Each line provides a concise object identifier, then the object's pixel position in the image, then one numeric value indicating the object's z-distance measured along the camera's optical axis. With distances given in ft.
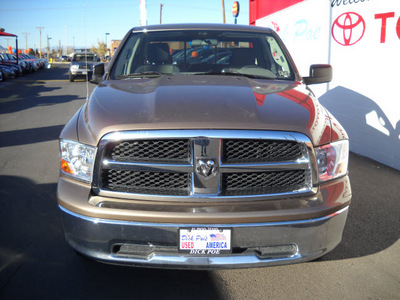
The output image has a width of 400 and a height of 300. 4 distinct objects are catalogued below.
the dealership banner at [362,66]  19.75
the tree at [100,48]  344.69
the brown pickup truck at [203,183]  7.59
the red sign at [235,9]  61.36
